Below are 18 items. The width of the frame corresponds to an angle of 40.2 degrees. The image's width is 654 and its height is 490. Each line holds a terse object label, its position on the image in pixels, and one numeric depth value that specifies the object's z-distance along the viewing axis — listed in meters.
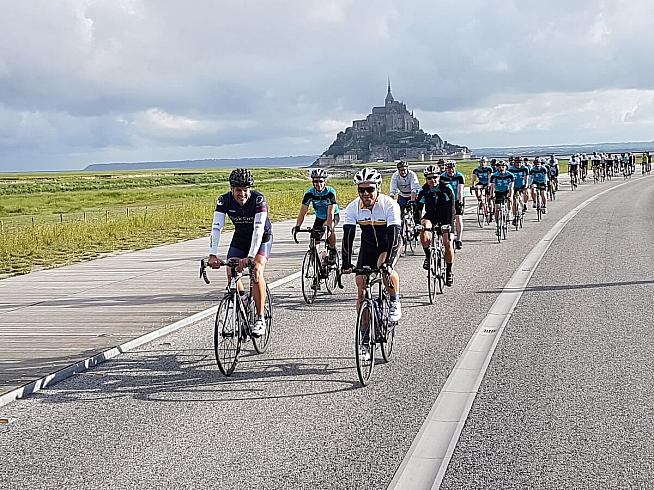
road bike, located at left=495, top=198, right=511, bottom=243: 20.98
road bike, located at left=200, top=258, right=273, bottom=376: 7.81
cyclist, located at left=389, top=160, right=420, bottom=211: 17.16
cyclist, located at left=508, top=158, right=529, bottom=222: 24.22
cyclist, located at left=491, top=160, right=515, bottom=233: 21.56
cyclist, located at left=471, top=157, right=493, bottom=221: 24.12
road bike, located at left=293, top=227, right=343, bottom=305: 12.59
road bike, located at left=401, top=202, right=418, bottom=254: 17.81
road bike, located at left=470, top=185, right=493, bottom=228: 25.05
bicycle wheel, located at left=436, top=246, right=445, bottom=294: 12.71
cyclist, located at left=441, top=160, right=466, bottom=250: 16.64
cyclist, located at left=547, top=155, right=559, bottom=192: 38.04
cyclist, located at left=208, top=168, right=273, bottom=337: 8.39
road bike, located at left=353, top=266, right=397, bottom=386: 7.48
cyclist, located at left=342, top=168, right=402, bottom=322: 8.09
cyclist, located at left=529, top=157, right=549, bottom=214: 28.88
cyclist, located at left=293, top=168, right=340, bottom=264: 12.71
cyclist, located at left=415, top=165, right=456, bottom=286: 13.16
